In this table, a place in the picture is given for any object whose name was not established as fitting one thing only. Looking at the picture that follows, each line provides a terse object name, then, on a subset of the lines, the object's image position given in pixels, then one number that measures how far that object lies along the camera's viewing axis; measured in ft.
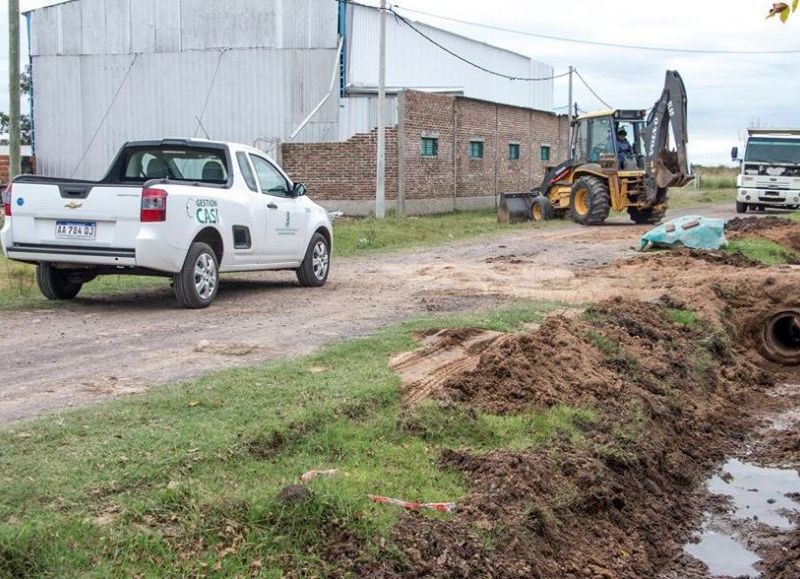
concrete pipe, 37.24
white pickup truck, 33.04
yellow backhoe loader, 82.79
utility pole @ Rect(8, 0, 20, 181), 62.28
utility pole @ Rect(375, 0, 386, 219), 86.33
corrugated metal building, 101.86
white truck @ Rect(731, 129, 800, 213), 106.01
